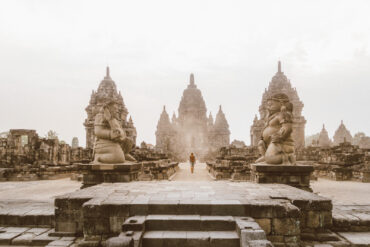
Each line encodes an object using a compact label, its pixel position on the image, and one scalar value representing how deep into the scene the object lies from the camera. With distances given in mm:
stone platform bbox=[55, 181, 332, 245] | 3525
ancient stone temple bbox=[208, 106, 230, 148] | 45688
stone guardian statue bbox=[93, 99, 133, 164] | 6410
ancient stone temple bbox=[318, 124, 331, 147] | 38528
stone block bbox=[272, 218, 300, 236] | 3455
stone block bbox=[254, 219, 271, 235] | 3535
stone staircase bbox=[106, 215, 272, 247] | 3045
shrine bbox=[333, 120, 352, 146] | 38938
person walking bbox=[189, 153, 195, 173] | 17200
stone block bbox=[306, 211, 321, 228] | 3824
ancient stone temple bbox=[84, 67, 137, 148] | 28875
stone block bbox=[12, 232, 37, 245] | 3725
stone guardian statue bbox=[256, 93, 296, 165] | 6031
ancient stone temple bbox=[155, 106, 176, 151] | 44906
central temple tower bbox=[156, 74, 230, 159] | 45375
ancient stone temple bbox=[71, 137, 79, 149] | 65000
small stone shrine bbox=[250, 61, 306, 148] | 32856
